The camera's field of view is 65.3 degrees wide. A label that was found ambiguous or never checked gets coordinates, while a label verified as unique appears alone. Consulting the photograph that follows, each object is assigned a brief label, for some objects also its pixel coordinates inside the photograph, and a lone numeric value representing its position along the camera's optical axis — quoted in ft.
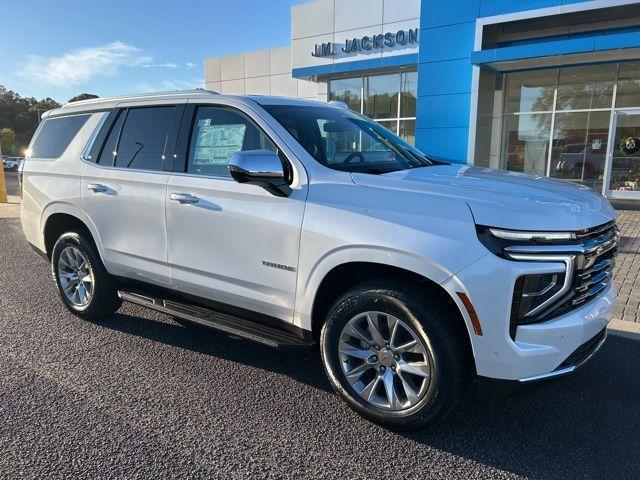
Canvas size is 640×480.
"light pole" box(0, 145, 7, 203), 49.11
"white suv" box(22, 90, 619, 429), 8.31
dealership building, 42.88
